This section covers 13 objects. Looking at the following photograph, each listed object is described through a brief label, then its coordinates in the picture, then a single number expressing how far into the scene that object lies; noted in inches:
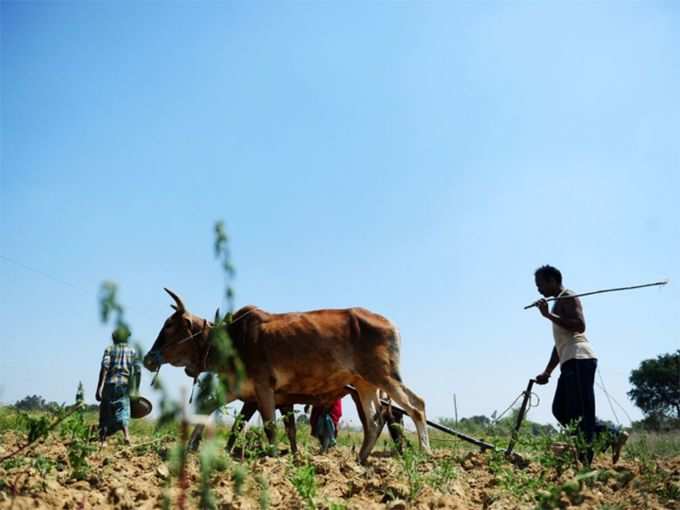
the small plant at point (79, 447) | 164.7
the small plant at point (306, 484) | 132.7
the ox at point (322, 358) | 293.7
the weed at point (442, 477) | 172.4
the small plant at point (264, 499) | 89.3
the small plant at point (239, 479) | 63.6
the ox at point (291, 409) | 286.8
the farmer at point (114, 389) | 301.7
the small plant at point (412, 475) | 163.9
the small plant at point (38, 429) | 122.1
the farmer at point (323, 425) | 339.6
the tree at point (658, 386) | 1226.0
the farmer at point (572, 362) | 240.1
